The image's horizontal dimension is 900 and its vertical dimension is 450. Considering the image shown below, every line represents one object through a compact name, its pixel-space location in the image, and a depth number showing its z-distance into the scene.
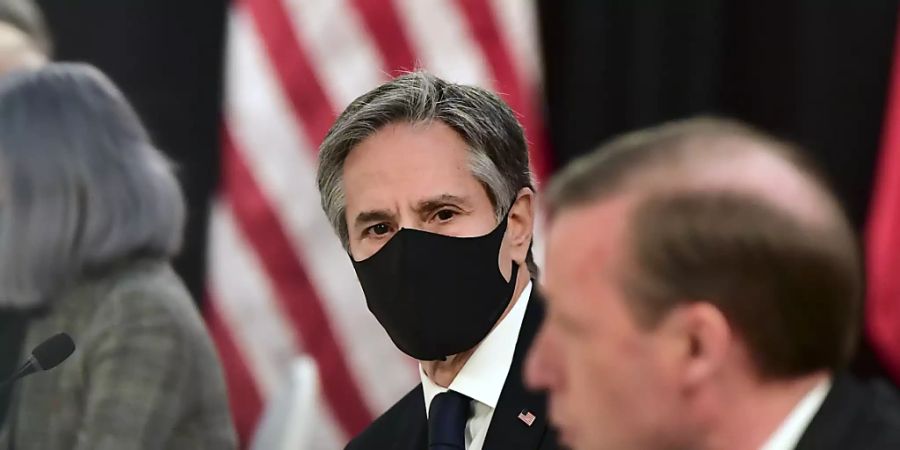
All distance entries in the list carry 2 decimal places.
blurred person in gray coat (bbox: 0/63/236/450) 4.62
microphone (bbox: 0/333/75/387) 4.60
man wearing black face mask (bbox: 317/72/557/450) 4.63
